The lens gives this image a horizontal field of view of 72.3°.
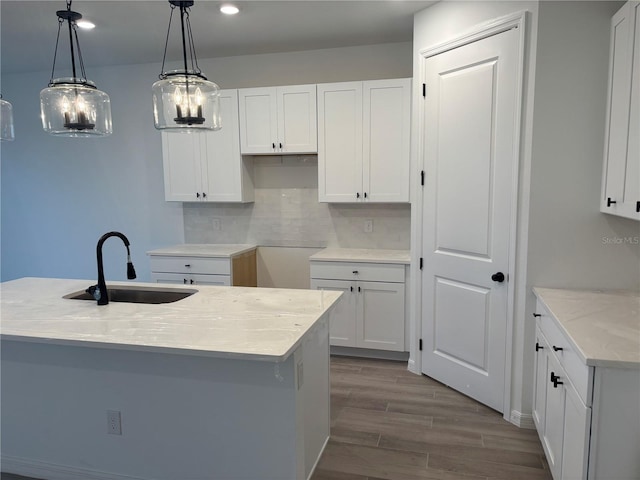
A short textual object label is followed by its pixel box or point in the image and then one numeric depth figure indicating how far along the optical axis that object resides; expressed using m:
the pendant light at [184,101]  2.06
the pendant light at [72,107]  2.11
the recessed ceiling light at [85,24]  3.38
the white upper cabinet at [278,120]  3.92
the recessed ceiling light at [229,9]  3.11
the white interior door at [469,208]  2.72
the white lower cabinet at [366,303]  3.70
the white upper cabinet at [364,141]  3.71
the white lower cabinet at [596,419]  1.58
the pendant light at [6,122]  2.33
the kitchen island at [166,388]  1.88
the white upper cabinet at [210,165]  4.14
